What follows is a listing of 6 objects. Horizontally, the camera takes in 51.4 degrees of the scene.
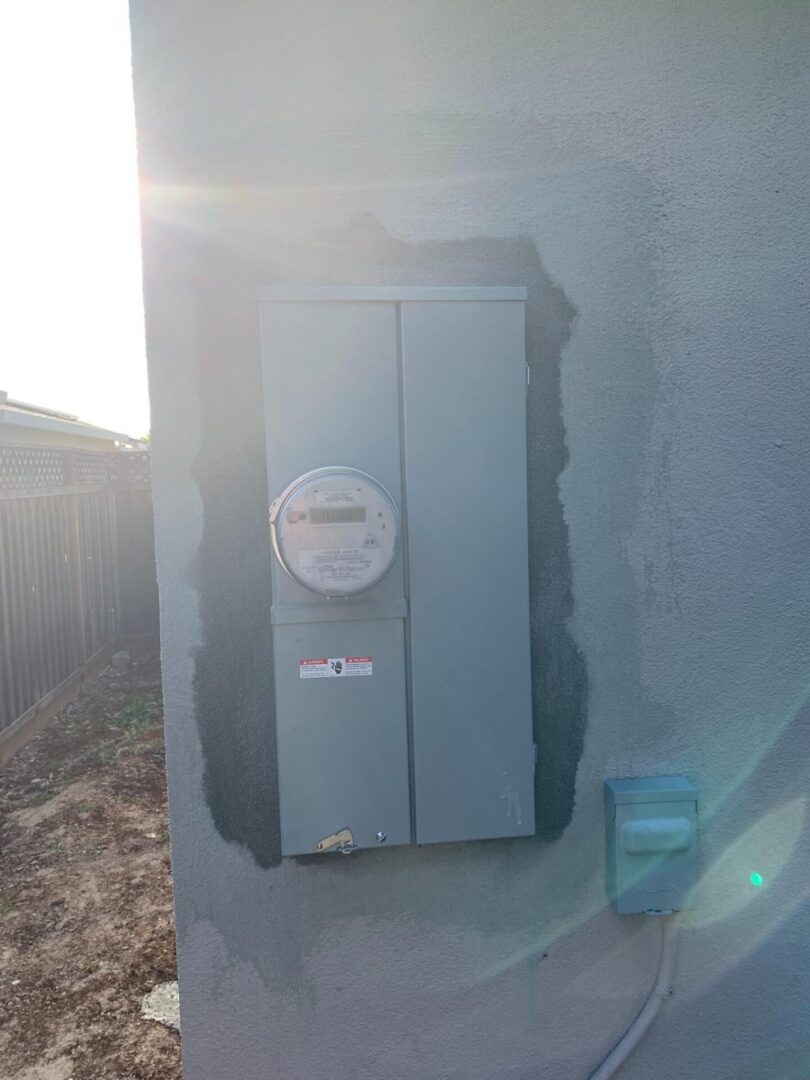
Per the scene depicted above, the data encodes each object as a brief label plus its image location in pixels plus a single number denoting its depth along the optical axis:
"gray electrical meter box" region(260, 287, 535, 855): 1.99
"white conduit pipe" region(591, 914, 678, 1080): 2.19
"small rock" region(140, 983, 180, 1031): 3.31
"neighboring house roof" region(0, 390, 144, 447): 7.39
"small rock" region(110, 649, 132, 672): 9.17
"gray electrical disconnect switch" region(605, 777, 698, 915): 2.15
